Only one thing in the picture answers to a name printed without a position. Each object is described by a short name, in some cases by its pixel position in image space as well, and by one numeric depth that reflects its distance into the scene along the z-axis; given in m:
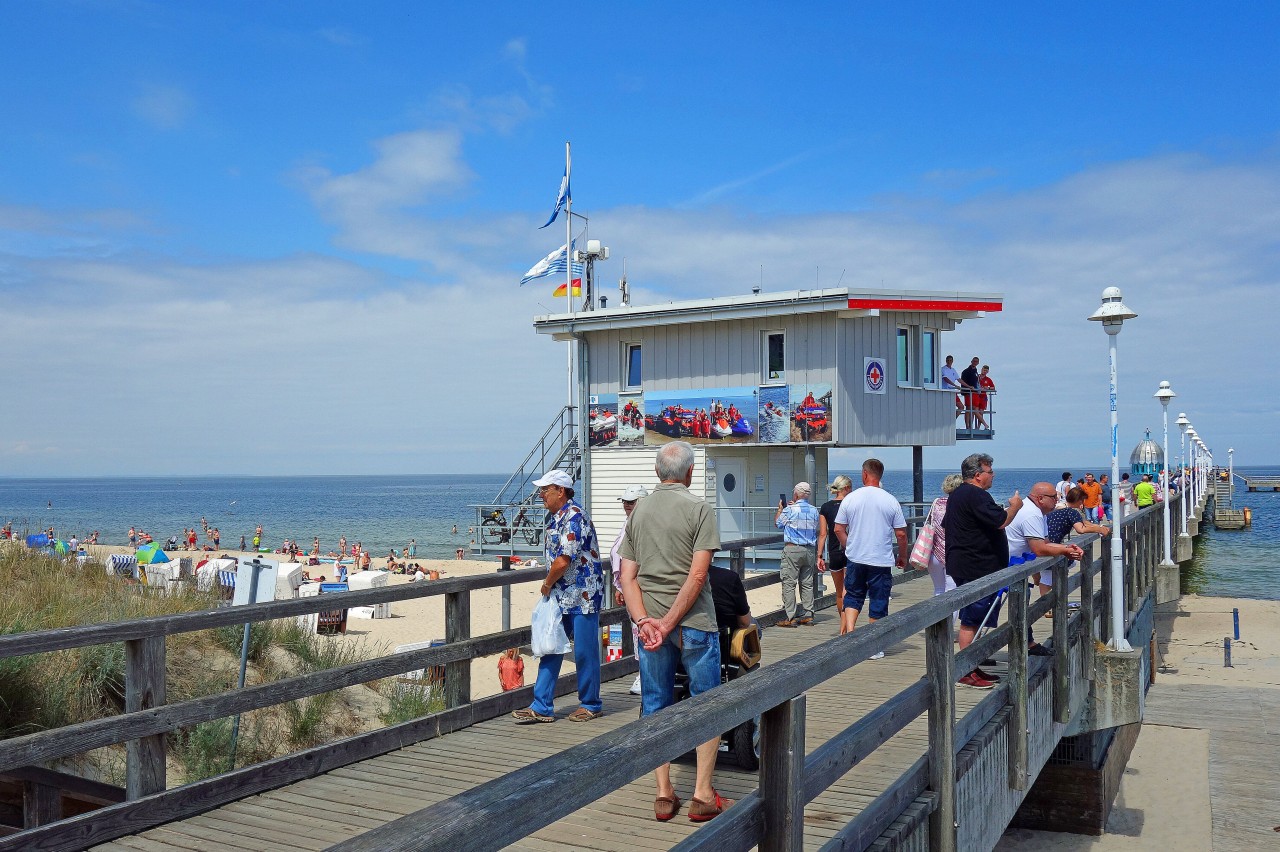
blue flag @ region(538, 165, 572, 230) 29.75
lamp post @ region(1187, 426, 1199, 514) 48.70
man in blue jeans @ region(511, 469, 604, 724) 6.60
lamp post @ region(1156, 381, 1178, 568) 23.91
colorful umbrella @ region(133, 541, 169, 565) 32.14
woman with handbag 9.90
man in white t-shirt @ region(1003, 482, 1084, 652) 7.95
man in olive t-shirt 5.07
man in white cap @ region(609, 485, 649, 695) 5.86
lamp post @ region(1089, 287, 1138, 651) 9.84
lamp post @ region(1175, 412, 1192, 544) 31.23
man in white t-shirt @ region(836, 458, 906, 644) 9.27
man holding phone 11.13
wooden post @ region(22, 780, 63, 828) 5.20
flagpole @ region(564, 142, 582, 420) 27.12
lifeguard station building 23.50
